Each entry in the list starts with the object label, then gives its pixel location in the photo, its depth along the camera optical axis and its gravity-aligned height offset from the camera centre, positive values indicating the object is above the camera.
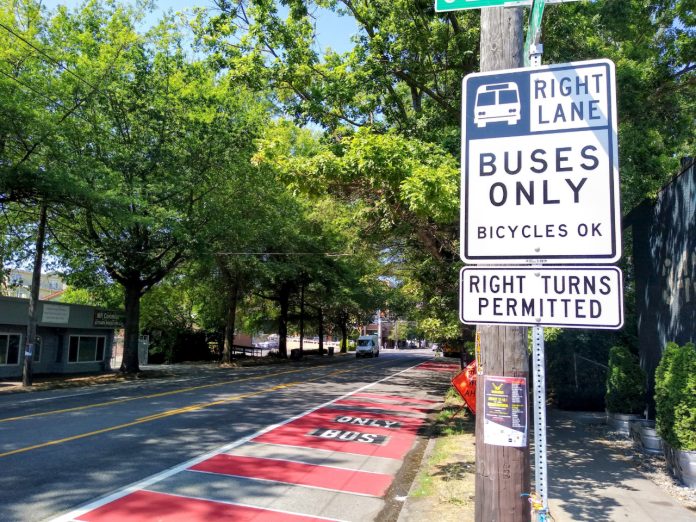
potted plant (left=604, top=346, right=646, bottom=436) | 10.02 -1.00
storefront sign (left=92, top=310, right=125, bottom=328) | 27.56 +0.20
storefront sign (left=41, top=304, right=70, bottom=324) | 24.06 +0.32
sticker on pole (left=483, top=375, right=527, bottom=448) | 2.67 -0.40
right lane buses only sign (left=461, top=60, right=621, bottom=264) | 2.49 +0.83
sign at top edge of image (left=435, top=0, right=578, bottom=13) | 2.99 +1.91
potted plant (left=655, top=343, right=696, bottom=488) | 6.53 -0.96
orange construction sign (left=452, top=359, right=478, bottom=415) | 9.45 -0.94
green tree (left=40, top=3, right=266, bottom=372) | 21.38 +7.73
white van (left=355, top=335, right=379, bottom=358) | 49.47 -1.60
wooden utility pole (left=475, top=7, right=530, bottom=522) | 2.72 -0.65
